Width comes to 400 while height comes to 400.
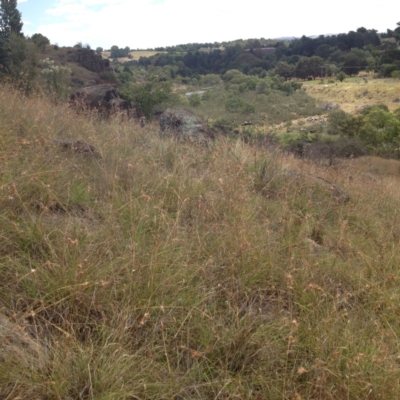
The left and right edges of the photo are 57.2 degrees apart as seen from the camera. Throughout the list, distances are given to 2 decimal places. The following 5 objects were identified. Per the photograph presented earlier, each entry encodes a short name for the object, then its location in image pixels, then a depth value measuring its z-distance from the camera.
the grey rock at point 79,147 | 3.87
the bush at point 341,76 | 62.00
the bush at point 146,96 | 23.66
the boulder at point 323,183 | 4.42
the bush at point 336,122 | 29.28
